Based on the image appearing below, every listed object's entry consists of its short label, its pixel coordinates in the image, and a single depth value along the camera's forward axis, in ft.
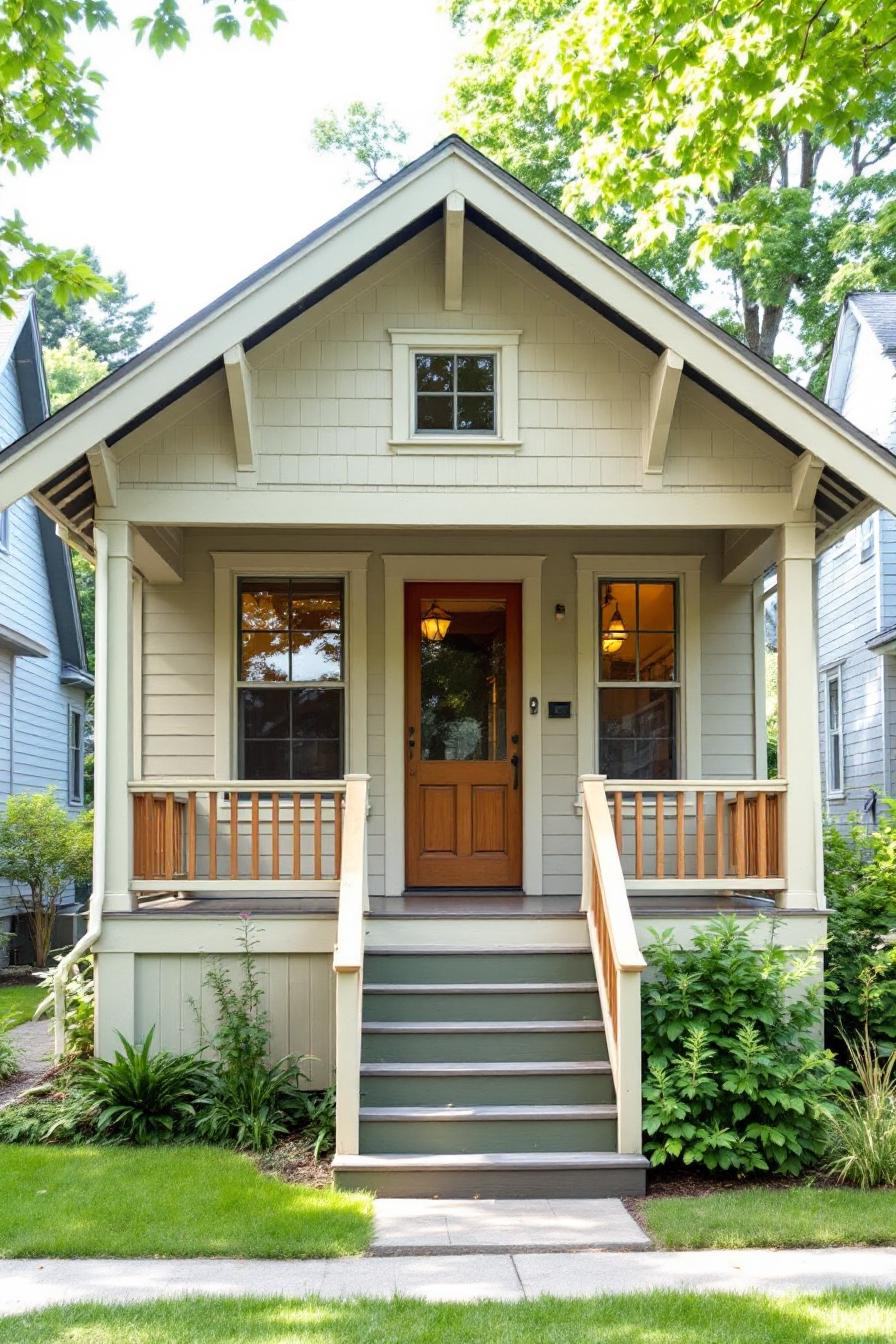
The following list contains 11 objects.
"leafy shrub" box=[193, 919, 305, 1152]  20.71
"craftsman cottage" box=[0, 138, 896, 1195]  21.25
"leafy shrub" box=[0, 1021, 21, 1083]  25.45
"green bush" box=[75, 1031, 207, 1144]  20.83
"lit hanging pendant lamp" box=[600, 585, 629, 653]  29.27
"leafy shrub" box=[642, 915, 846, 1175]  18.98
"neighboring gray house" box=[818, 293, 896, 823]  51.39
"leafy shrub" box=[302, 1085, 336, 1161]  20.06
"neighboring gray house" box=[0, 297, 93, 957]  51.26
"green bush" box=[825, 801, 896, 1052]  22.81
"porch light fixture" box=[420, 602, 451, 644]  29.43
